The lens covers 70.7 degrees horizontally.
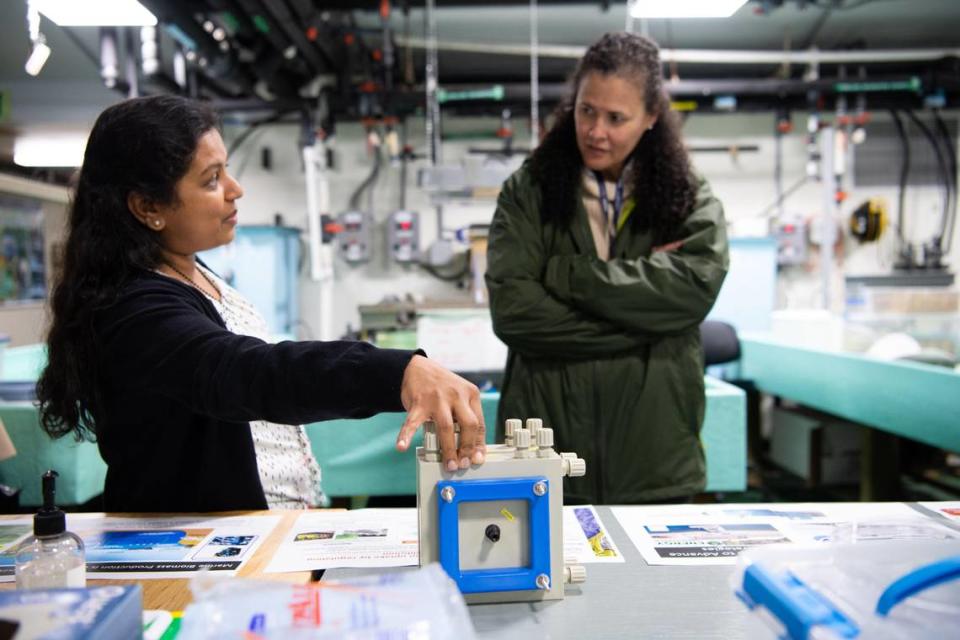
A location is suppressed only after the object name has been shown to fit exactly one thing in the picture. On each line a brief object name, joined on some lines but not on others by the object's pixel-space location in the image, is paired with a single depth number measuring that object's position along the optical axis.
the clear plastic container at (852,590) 0.53
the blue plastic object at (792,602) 0.52
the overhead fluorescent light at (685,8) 1.94
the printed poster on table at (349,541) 0.89
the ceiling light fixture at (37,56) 1.63
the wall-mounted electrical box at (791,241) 4.90
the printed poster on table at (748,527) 0.93
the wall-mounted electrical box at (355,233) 4.98
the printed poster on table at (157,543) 0.88
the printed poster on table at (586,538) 0.91
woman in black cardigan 0.81
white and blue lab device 0.72
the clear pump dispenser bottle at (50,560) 0.71
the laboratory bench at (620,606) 0.70
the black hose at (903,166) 5.10
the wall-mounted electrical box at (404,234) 4.98
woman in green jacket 1.38
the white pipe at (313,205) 4.31
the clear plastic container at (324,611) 0.52
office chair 3.22
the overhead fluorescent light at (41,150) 4.37
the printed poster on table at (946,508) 1.04
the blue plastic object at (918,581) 0.53
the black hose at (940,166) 5.06
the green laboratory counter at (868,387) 2.20
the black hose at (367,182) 5.24
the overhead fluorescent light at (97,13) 1.90
